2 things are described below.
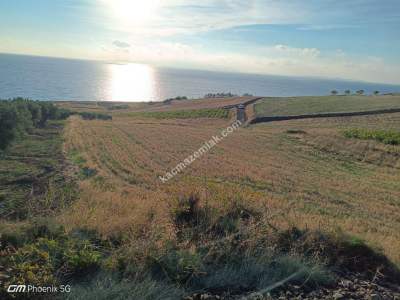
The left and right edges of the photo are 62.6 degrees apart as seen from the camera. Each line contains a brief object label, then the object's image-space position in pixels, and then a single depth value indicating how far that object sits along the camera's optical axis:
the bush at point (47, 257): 3.23
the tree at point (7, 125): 31.25
